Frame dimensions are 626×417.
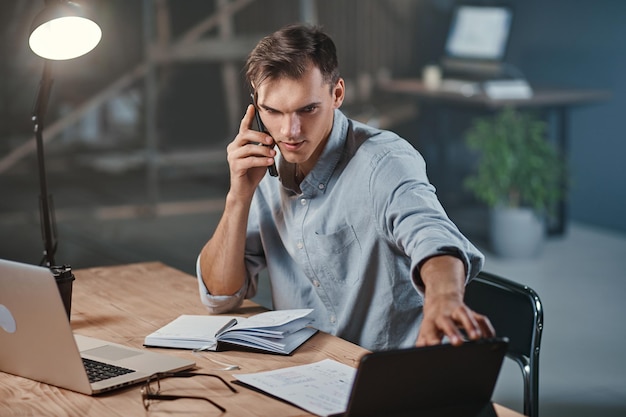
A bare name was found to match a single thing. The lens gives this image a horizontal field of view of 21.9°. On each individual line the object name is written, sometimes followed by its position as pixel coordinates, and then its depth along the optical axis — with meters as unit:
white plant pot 5.74
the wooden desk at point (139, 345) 2.29
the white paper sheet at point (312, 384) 2.27
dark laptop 2.12
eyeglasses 2.30
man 2.64
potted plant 5.72
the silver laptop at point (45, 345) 2.33
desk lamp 2.80
